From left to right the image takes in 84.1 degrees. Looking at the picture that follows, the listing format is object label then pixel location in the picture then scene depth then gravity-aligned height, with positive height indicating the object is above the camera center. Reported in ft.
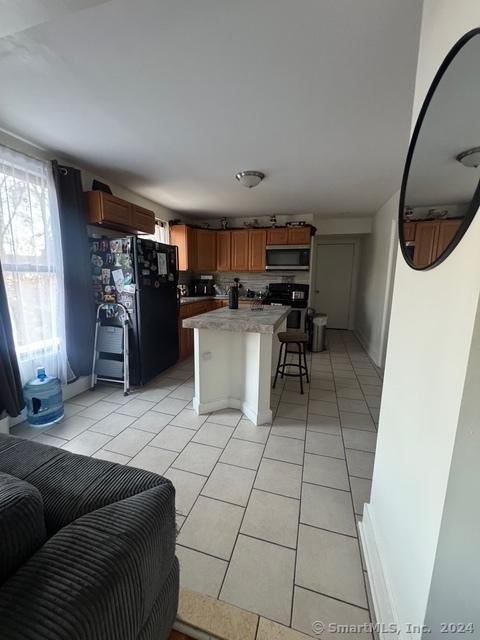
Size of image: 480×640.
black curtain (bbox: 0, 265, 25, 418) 6.63 -2.42
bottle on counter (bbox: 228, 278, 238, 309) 9.50 -0.77
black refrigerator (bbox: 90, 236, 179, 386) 9.41 -0.52
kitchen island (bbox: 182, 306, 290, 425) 7.34 -2.54
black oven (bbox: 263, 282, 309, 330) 14.92 -1.26
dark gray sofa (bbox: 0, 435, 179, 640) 1.65 -2.14
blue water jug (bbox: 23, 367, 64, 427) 7.45 -3.59
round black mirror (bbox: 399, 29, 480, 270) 2.18 +1.15
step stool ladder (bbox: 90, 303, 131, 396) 9.67 -2.69
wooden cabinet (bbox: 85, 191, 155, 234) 8.95 +2.17
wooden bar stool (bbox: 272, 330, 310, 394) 9.45 -2.16
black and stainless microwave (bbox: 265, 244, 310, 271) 15.23 +1.12
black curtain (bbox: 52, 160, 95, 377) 8.36 +0.10
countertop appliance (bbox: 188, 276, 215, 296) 17.63 -0.77
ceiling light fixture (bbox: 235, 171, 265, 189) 9.46 +3.51
